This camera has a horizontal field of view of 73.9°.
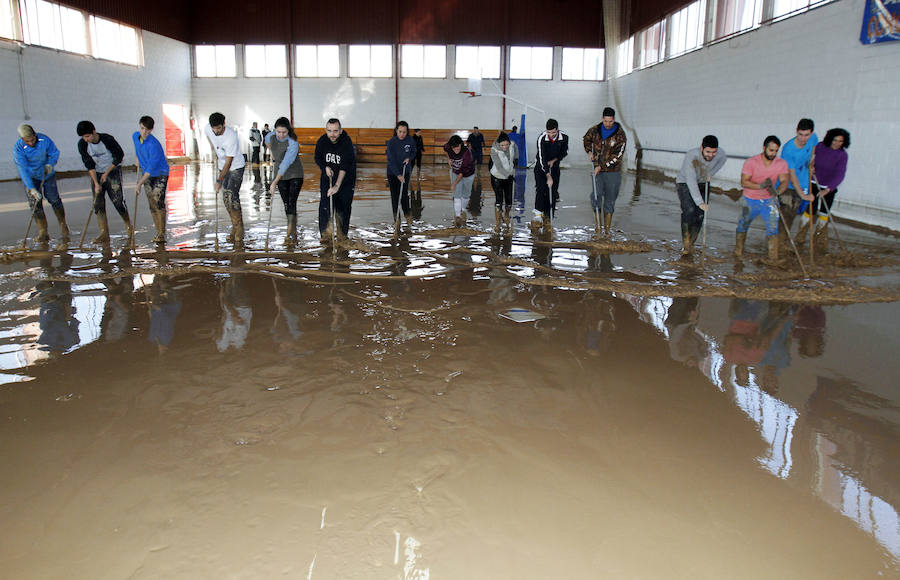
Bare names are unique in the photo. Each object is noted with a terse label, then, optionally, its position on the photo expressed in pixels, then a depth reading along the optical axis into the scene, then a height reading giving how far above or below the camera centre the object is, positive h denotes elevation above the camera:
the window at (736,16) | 15.97 +4.40
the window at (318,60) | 30.62 +5.49
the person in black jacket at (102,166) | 7.97 +0.00
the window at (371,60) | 30.45 +5.50
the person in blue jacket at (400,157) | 9.50 +0.21
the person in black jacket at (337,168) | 8.04 +0.02
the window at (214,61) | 31.27 +5.49
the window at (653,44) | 23.56 +5.24
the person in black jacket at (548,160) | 9.41 +0.19
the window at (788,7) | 13.52 +3.91
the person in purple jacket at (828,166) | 7.48 +0.12
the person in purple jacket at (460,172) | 9.95 -0.02
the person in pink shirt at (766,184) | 7.16 -0.10
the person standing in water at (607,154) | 8.90 +0.28
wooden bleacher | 31.06 +1.53
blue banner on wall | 10.27 +2.70
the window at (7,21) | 18.78 +4.50
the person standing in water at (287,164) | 8.29 +0.06
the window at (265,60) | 30.78 +5.49
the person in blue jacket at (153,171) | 8.07 -0.06
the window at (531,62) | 30.39 +5.48
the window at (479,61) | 30.28 +5.48
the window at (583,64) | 30.62 +5.47
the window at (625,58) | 27.50 +5.34
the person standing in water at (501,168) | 9.77 +0.06
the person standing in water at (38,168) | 7.86 -0.04
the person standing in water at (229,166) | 8.06 +0.02
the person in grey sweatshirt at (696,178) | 7.26 -0.05
